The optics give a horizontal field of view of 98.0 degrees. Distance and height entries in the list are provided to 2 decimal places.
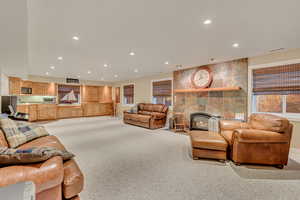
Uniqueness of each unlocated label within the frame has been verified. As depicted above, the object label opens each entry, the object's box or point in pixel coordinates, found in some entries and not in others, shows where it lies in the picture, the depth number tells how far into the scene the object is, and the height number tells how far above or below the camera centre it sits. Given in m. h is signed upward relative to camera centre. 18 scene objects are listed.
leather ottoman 2.52 -0.93
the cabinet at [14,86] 6.04 +0.65
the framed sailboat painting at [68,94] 7.95 +0.35
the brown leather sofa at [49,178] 0.98 -0.65
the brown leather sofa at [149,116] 5.53 -0.75
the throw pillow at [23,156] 1.07 -0.48
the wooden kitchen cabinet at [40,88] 7.01 +0.62
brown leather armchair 2.29 -0.79
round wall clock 4.76 +0.83
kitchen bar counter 6.54 -0.63
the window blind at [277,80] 3.27 +0.54
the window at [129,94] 8.20 +0.36
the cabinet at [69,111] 7.73 -0.74
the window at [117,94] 9.35 +0.40
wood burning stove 4.34 -0.77
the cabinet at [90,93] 8.72 +0.44
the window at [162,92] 6.14 +0.37
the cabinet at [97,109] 8.62 -0.65
